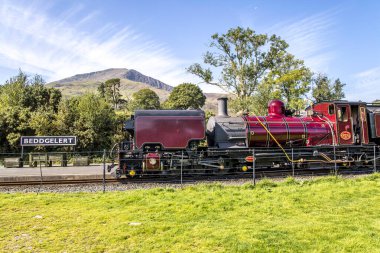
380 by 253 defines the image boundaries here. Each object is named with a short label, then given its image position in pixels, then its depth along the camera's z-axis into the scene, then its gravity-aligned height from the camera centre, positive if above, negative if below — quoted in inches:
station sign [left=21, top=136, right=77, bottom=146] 893.6 +29.7
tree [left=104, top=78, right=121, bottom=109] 2928.2 +550.7
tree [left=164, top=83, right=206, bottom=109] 2583.7 +421.6
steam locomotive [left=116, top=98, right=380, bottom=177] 542.9 +13.5
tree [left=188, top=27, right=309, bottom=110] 1526.8 +396.3
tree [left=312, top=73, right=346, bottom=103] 1624.0 +291.5
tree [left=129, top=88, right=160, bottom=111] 2582.4 +432.8
